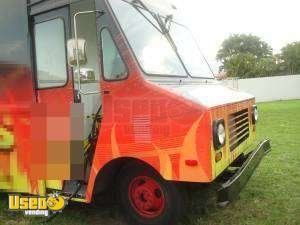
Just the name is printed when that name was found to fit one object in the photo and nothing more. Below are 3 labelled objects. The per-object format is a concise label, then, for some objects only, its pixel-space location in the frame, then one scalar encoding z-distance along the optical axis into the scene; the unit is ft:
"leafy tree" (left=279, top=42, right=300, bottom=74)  119.45
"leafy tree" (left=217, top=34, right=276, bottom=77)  101.10
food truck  8.77
